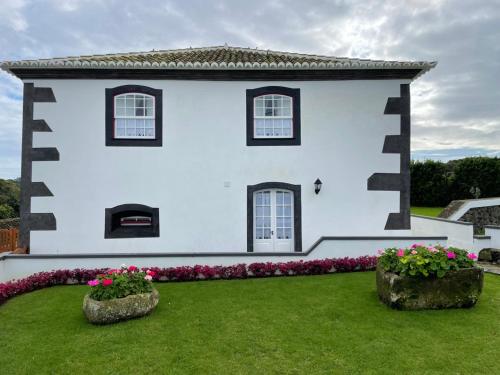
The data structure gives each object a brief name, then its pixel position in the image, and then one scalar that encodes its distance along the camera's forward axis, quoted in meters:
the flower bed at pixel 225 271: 8.14
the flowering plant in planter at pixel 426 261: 5.86
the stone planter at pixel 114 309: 5.60
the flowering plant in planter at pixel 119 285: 5.79
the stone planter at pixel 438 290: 5.89
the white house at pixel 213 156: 10.12
